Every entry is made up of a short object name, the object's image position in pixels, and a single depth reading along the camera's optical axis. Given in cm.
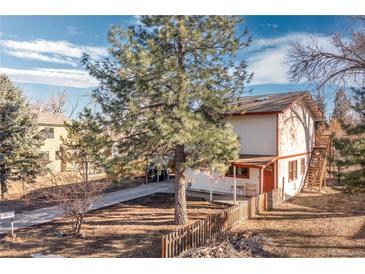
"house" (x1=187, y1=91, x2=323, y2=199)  1105
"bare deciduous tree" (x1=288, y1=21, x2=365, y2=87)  993
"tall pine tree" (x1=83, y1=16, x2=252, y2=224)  650
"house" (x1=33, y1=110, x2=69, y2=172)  1723
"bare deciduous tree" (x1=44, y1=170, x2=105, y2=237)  745
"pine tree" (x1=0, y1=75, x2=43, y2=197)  1218
